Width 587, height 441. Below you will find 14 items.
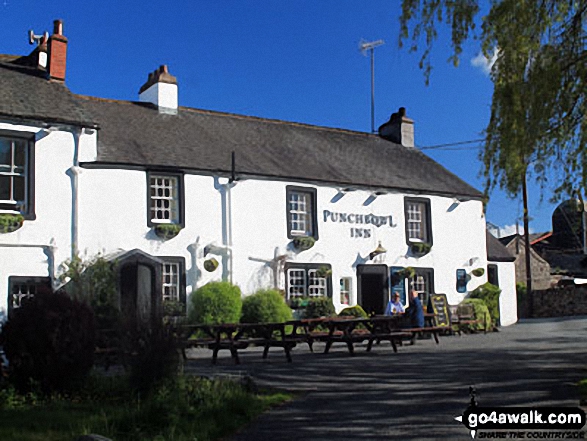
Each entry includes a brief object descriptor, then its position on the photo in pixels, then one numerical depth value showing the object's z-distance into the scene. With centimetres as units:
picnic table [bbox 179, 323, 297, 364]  1402
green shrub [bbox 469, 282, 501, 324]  2647
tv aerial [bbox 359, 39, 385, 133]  3108
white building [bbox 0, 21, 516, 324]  1917
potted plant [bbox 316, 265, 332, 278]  2330
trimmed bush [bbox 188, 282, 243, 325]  2050
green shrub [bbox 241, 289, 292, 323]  2106
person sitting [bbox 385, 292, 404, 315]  1980
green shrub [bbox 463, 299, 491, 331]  2361
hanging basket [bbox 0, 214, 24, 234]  1819
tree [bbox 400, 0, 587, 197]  1071
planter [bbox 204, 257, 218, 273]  2133
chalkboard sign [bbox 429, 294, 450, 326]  2250
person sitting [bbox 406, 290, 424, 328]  1792
